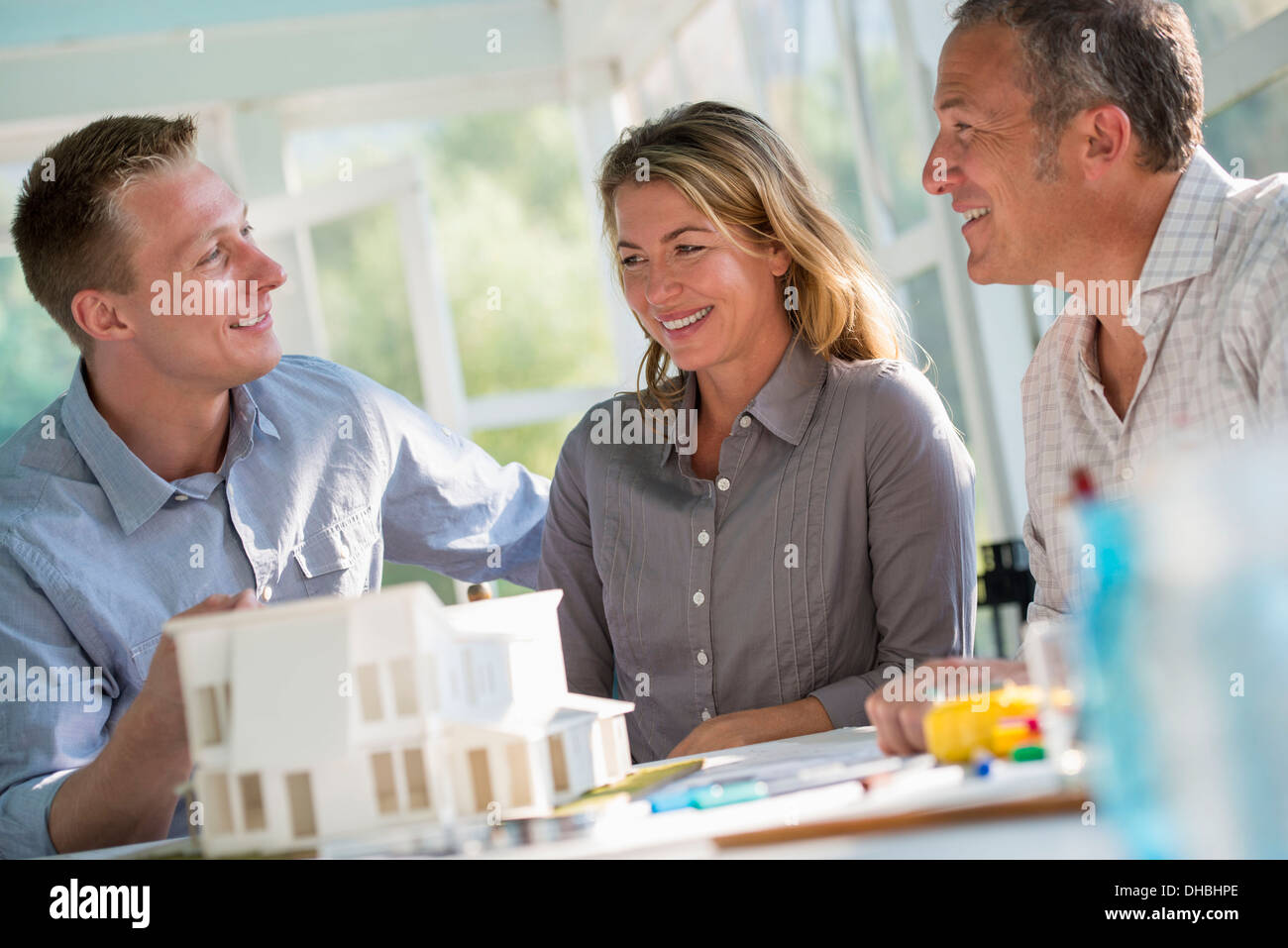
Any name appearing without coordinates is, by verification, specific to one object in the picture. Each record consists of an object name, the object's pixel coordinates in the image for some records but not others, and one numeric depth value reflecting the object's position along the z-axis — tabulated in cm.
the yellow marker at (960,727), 87
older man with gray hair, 126
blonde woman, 164
